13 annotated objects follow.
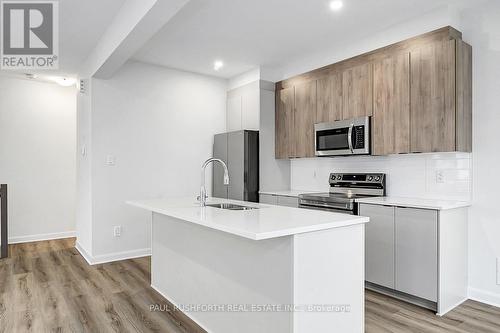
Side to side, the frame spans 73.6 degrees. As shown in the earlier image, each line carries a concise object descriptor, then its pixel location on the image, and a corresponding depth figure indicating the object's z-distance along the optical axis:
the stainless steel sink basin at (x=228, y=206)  2.63
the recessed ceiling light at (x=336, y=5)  2.81
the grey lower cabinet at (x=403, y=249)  2.65
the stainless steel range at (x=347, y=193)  3.28
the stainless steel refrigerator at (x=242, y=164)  4.36
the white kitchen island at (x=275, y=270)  1.71
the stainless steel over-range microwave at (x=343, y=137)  3.41
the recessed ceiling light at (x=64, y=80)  5.11
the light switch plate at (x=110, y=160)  4.12
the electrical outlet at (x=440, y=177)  3.07
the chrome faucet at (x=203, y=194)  2.60
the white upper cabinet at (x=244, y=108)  4.54
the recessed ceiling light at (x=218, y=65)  4.37
